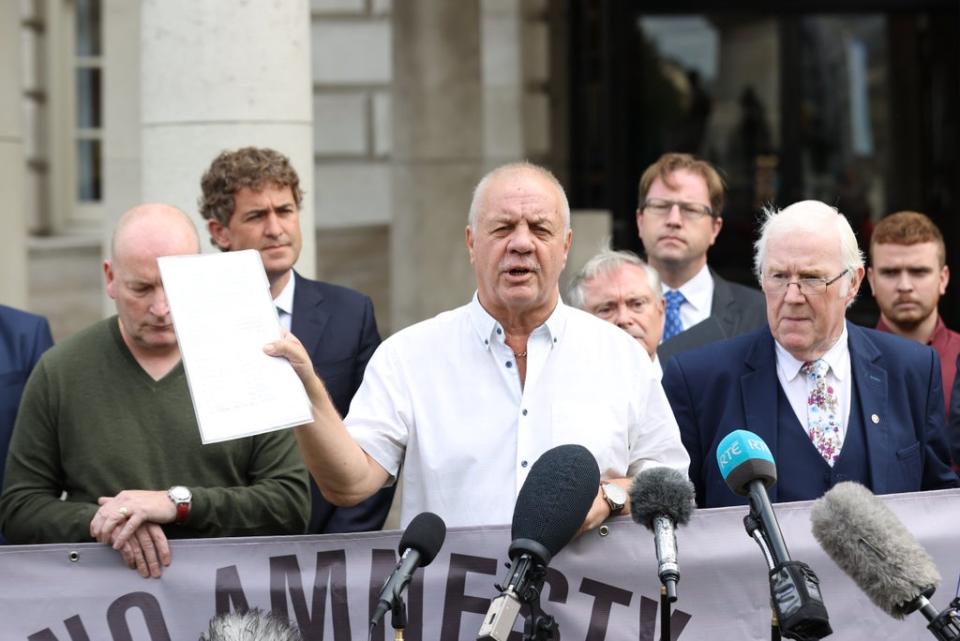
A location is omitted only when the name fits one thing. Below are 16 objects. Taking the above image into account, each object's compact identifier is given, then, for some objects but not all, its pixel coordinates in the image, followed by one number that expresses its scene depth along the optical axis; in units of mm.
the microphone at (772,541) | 3410
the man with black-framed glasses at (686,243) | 7258
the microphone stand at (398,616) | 3604
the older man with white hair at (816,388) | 5246
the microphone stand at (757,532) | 3592
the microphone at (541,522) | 3543
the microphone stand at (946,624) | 3602
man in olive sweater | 5125
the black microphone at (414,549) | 3586
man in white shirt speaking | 4879
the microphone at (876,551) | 3734
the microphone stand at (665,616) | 3846
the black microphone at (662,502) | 3971
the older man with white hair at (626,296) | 6395
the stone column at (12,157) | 11250
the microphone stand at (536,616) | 3635
